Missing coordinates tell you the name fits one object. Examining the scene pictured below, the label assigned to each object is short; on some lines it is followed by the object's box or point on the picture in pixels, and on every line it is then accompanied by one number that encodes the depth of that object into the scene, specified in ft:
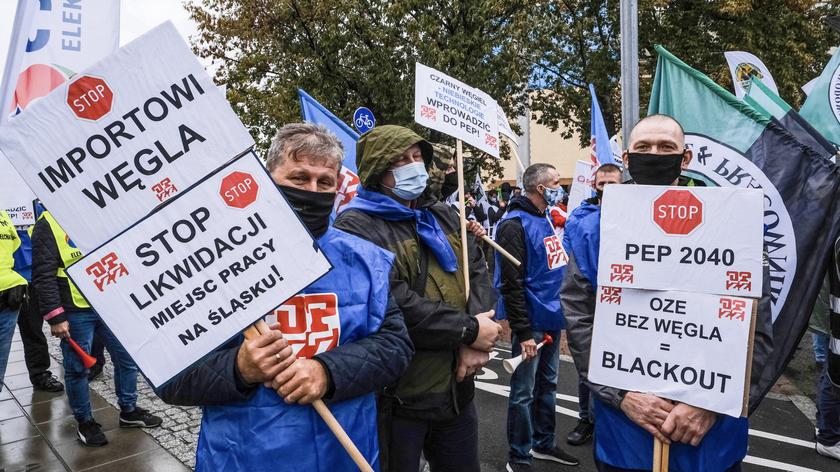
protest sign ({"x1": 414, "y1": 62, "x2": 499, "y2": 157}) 11.71
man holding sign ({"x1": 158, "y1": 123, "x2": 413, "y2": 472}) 5.30
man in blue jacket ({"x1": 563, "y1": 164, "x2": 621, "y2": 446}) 14.01
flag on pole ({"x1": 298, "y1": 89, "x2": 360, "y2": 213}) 14.17
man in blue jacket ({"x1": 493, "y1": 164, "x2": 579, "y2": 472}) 12.30
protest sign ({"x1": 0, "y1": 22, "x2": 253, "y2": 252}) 4.60
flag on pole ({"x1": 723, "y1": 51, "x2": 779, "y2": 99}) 23.56
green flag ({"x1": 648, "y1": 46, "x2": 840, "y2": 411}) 8.05
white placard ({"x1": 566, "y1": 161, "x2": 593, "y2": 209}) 21.88
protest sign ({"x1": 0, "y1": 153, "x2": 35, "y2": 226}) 11.51
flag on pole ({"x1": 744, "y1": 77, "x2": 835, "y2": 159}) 8.34
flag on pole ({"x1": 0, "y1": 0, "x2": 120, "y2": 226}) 9.98
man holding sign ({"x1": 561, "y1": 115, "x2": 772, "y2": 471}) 6.33
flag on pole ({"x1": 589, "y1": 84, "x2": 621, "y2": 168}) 16.98
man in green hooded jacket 7.78
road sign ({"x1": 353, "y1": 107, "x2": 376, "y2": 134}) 26.00
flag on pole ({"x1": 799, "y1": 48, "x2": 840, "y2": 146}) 14.67
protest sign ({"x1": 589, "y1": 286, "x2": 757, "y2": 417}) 6.07
